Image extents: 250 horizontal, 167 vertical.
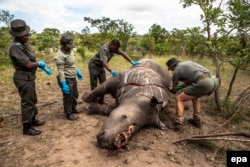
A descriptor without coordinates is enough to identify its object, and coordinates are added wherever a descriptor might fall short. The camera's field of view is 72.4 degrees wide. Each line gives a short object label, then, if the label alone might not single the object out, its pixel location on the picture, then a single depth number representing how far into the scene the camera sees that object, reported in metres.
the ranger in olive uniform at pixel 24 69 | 2.97
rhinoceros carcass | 2.78
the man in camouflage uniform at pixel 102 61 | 4.05
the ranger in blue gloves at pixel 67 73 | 3.32
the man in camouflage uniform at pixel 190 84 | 3.36
